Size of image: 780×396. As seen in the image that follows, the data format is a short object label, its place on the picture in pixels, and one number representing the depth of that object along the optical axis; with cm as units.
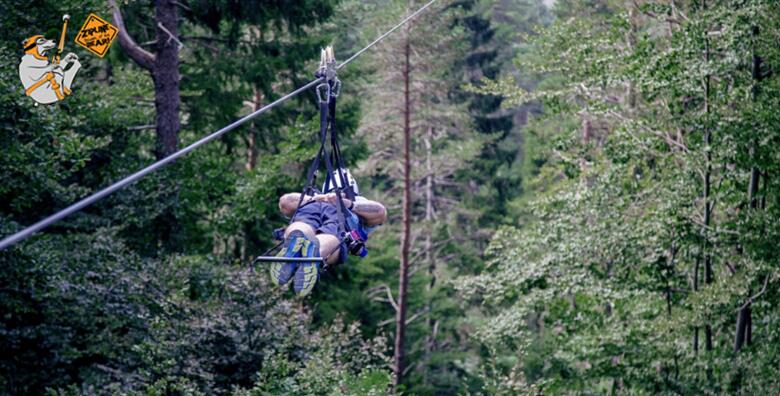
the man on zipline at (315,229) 1016
